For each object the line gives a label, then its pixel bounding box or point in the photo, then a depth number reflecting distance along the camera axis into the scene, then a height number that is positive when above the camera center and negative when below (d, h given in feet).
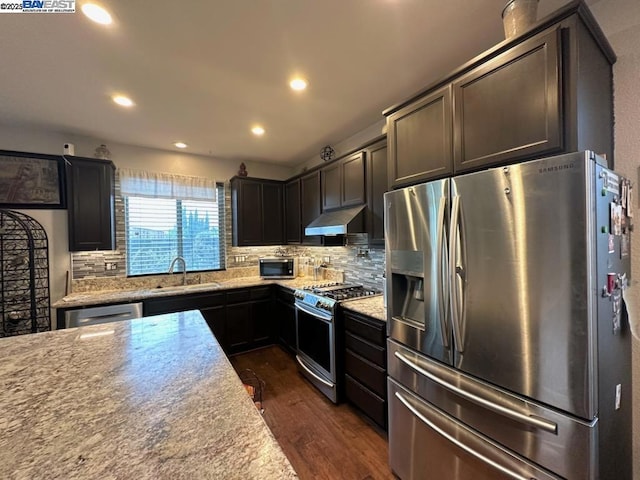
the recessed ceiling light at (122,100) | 7.66 +4.26
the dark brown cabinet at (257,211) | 13.19 +1.51
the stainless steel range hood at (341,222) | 8.76 +0.58
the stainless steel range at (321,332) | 8.10 -3.16
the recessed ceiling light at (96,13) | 4.70 +4.24
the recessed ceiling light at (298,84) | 6.96 +4.22
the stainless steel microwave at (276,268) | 13.56 -1.46
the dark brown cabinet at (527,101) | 3.51 +2.09
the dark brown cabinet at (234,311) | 10.63 -3.16
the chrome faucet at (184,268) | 12.46 -1.25
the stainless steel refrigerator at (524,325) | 3.22 -1.28
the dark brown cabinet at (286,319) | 11.27 -3.59
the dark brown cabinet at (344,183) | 9.14 +2.13
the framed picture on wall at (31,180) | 9.48 +2.42
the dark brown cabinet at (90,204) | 9.91 +1.55
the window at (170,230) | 11.79 +0.59
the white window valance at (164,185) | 11.45 +2.65
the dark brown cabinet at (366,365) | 6.63 -3.45
